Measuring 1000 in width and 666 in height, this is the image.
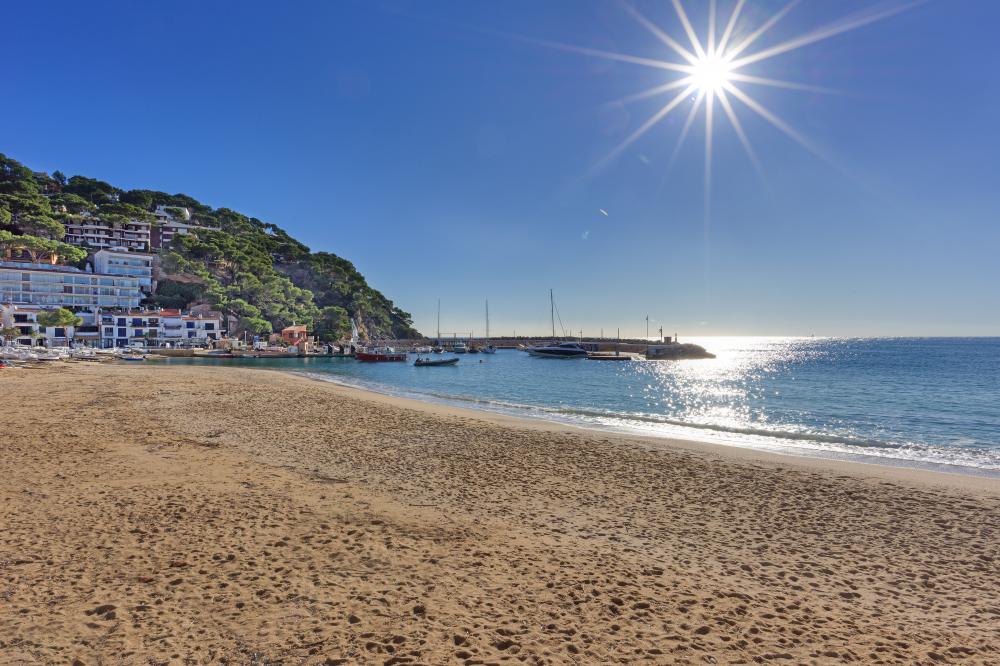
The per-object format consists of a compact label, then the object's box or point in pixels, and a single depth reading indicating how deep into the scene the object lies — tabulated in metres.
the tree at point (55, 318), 71.19
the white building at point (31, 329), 68.38
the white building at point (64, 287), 80.19
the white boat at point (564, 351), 94.00
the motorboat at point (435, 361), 67.44
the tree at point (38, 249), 86.40
